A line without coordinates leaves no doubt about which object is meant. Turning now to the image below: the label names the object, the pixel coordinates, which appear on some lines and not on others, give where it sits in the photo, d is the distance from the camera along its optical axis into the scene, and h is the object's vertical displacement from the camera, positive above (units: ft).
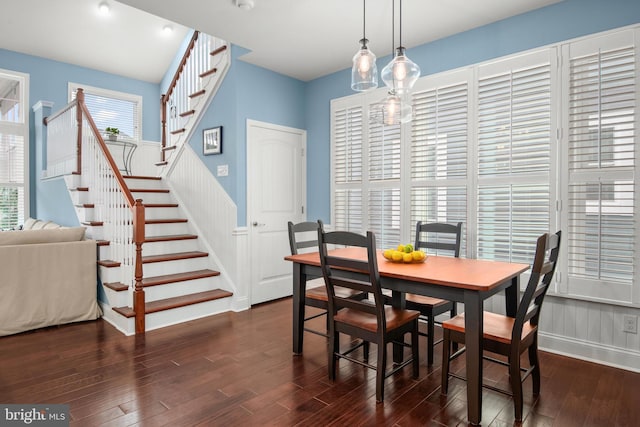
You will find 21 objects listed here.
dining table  6.92 -1.55
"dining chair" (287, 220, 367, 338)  9.82 -2.24
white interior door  15.02 +0.42
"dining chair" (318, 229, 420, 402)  7.67 -2.32
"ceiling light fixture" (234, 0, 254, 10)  10.12 +5.46
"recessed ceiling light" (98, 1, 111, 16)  17.63 +9.29
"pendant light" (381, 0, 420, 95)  8.01 +2.85
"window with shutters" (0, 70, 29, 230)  19.06 +2.86
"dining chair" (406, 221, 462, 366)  9.41 -1.14
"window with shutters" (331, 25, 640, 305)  9.34 +1.39
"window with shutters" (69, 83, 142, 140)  20.93 +5.64
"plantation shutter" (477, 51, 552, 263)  10.48 +1.51
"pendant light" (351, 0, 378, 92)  8.29 +3.03
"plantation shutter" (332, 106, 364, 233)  14.80 +1.61
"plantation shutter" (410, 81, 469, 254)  11.96 +1.75
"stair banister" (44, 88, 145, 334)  11.69 -0.96
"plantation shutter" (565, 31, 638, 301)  9.21 +1.10
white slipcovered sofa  11.48 -2.22
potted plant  19.02 +3.82
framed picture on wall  15.06 +2.71
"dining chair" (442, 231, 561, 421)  6.52 -2.32
